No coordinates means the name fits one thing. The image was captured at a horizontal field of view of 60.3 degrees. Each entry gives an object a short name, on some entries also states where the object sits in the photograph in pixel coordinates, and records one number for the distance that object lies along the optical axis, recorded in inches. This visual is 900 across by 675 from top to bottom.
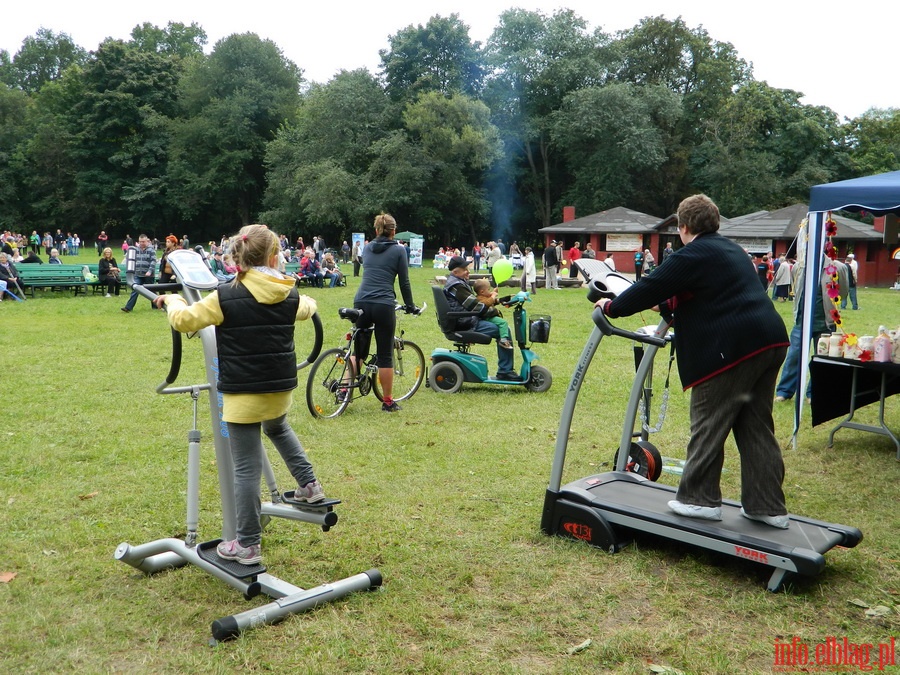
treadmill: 152.6
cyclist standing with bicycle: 294.8
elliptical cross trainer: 143.5
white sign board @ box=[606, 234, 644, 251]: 1418.6
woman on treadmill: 154.9
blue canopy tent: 251.9
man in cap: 348.2
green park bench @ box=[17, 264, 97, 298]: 737.0
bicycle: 295.4
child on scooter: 350.9
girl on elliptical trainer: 139.8
